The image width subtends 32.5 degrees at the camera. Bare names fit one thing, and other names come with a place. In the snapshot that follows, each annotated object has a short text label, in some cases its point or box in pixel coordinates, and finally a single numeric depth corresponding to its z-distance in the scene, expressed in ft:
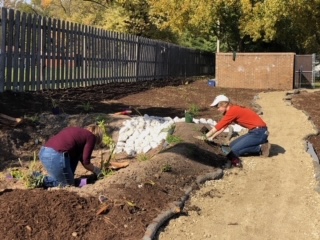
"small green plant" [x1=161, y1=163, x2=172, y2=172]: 24.72
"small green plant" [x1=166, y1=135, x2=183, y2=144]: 30.00
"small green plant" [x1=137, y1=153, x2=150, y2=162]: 26.60
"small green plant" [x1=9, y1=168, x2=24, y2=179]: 24.02
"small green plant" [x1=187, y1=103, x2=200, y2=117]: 42.68
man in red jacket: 31.17
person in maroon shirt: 23.18
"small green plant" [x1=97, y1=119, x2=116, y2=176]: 31.35
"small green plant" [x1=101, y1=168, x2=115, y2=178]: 24.22
